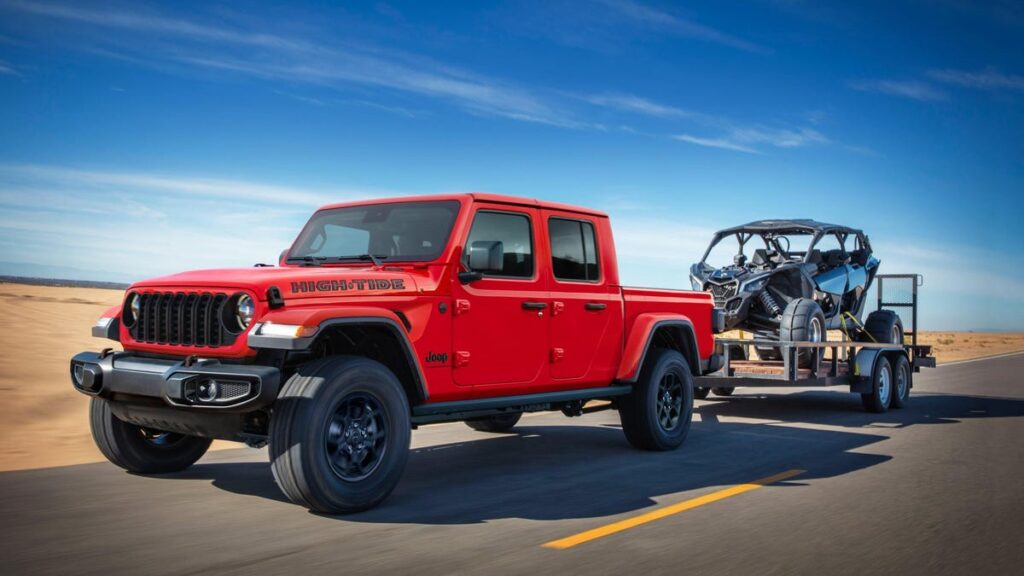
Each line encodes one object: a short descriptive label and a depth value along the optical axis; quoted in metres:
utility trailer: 11.32
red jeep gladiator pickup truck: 5.49
